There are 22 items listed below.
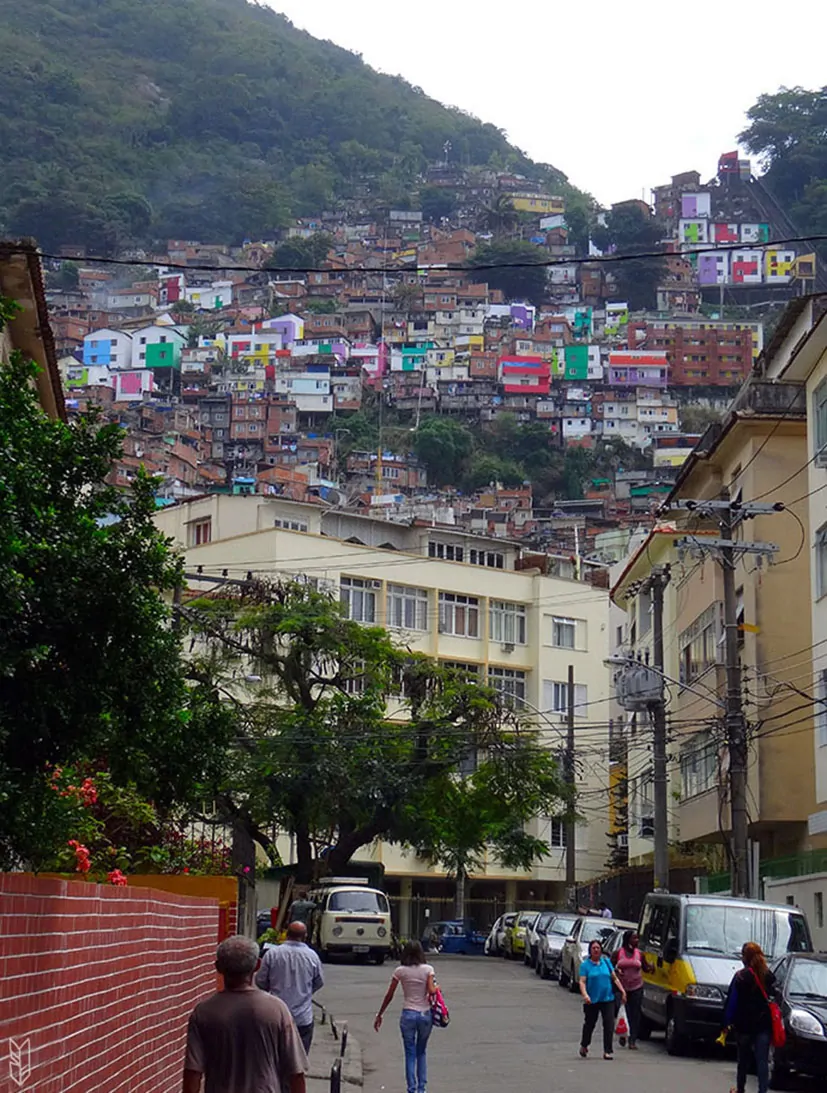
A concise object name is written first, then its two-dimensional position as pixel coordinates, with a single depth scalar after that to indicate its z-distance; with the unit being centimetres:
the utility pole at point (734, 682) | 3070
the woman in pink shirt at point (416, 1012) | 1611
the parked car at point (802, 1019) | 1866
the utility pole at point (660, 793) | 3881
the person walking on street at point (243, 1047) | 837
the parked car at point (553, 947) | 3984
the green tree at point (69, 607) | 1113
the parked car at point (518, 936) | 4984
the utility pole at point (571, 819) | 5462
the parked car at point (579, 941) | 3372
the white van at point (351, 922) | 4581
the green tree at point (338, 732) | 4878
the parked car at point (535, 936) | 4344
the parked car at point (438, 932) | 6059
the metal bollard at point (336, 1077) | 1426
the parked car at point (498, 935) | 5334
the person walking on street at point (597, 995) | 2159
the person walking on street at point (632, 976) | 2386
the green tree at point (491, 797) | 5084
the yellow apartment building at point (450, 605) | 7350
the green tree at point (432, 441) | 19850
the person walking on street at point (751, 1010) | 1652
